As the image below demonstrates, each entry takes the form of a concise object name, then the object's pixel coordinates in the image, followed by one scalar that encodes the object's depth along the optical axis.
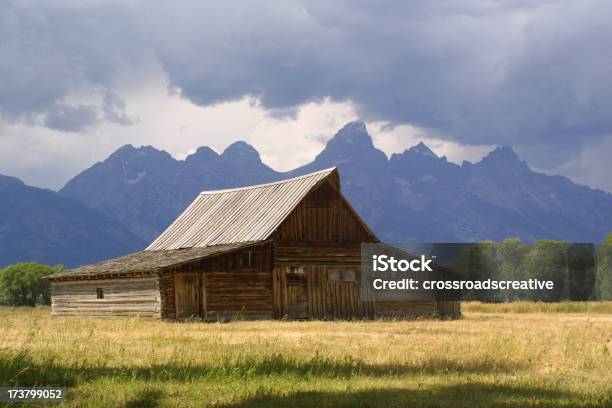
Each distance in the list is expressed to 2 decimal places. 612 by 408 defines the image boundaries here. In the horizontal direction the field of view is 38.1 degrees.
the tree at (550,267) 104.62
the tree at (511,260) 131.38
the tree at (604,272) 103.74
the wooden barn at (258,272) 40.97
